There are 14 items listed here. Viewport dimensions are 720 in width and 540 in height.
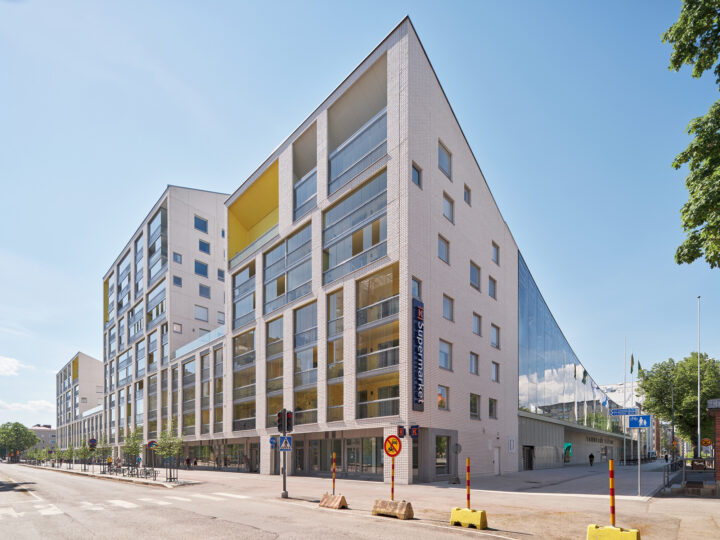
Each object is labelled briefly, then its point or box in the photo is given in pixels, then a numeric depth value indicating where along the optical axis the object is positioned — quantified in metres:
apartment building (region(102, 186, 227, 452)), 63.25
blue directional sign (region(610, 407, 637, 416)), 23.08
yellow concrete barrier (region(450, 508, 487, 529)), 12.97
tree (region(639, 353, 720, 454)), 58.09
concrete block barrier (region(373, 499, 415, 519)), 14.70
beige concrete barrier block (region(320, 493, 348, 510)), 17.14
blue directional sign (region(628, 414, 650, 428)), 21.47
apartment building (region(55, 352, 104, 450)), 111.43
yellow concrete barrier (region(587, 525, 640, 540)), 9.81
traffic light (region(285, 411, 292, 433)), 21.50
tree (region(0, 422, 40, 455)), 163.88
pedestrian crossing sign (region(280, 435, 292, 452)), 21.09
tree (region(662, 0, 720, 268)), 12.73
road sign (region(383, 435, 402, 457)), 16.39
